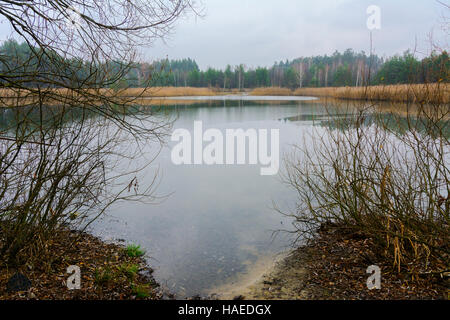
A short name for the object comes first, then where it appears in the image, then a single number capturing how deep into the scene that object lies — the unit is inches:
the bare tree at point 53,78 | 131.6
